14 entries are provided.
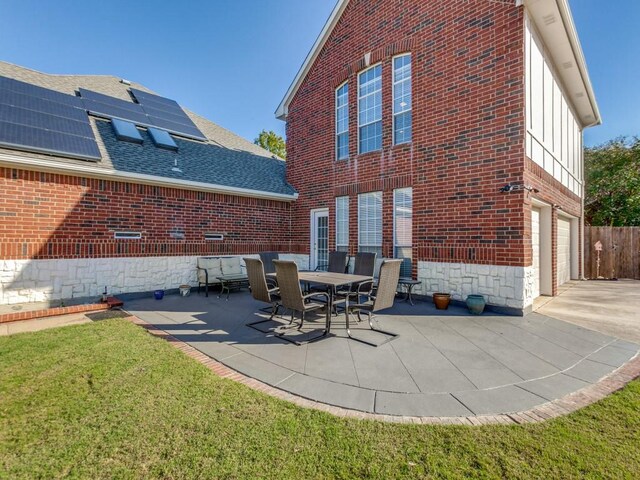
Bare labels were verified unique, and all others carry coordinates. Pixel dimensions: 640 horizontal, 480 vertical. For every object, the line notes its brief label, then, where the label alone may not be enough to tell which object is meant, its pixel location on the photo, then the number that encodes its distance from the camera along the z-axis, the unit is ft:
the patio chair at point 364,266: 22.80
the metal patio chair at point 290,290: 15.25
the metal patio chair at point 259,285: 17.37
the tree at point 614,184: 51.80
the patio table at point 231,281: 27.30
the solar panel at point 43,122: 21.45
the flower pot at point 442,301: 22.29
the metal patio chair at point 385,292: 15.49
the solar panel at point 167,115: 34.94
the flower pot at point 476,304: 20.75
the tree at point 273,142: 89.92
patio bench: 28.02
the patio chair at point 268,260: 26.35
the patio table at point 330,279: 16.88
